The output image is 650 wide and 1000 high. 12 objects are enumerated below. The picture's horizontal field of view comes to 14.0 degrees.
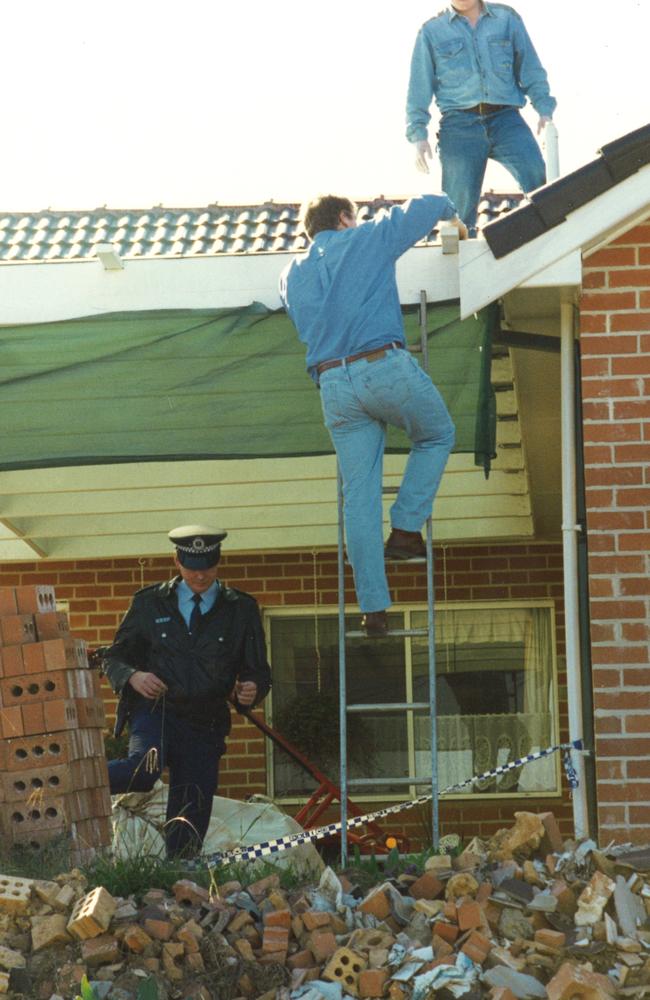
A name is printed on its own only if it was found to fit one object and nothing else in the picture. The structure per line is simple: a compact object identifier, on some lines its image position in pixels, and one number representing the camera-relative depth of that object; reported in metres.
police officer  12.67
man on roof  13.26
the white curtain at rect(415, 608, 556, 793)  18.24
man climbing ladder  11.59
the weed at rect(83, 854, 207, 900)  10.26
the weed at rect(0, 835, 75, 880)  10.55
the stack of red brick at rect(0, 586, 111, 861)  11.12
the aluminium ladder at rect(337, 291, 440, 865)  11.58
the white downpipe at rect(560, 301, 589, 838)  11.65
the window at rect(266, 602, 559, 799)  18.16
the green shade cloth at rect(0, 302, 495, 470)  12.55
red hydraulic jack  14.71
